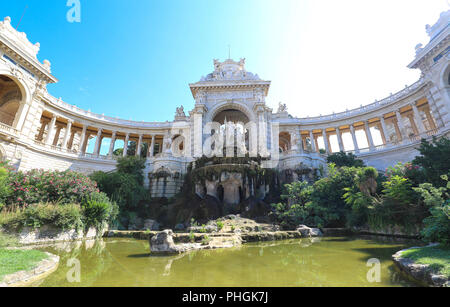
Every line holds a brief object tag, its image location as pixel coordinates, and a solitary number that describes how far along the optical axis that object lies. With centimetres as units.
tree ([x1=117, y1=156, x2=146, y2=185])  2441
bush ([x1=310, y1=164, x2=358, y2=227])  1348
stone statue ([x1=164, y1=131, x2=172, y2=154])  2829
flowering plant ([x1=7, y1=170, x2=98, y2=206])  1045
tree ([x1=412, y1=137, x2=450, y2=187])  980
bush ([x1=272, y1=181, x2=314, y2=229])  1399
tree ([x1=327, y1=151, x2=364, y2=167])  2503
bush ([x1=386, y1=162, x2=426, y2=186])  1024
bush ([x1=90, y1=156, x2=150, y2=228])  1788
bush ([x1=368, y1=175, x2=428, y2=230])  948
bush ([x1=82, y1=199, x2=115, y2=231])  1177
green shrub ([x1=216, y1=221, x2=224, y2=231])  1147
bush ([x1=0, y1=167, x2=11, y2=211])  962
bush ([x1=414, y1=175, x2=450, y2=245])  559
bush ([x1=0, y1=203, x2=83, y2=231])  884
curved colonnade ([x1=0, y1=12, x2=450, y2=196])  2219
